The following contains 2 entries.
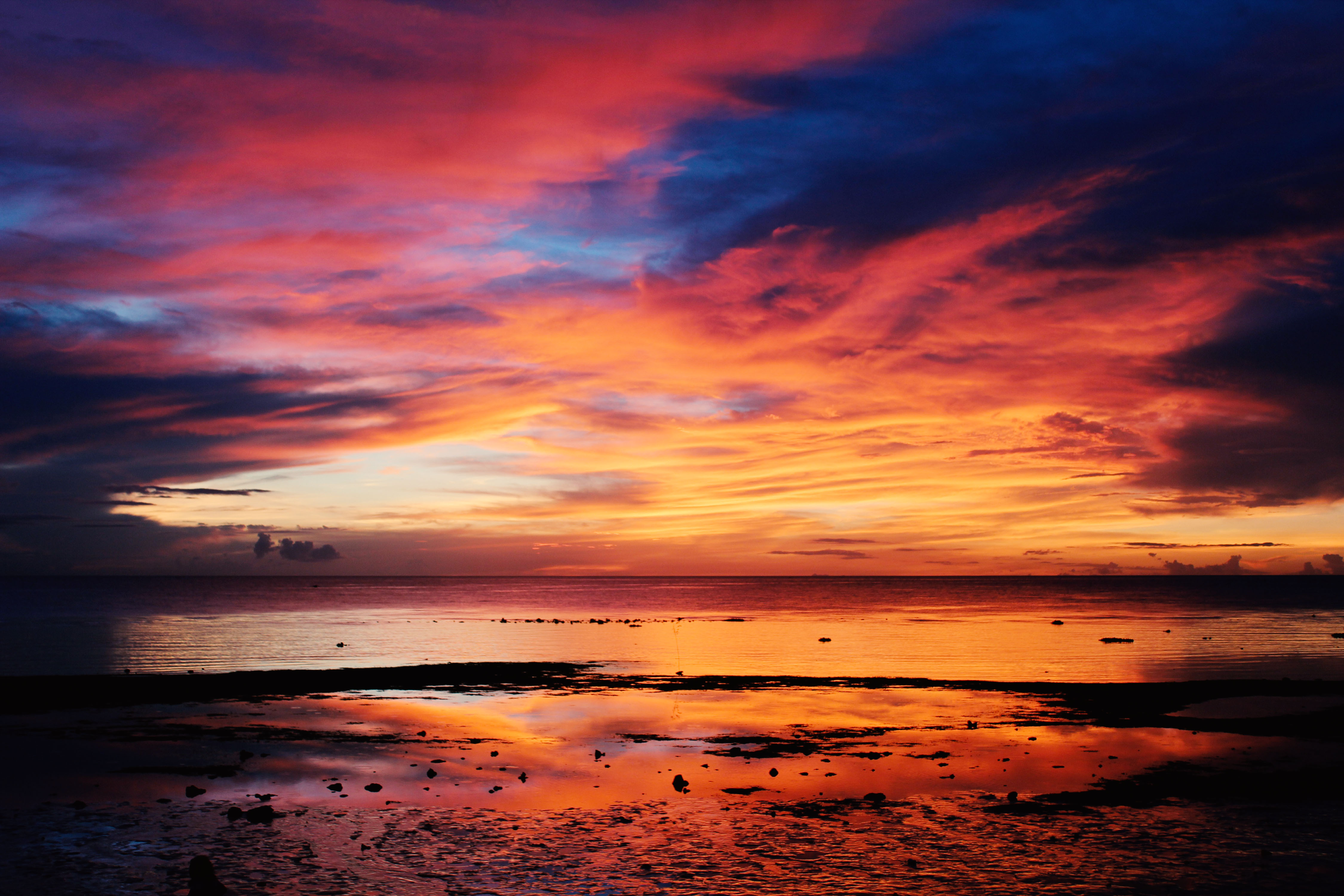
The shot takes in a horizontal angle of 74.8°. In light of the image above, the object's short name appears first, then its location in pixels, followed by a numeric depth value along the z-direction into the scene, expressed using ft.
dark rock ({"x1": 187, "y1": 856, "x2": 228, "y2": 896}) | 51.21
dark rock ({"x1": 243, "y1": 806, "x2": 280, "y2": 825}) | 66.28
